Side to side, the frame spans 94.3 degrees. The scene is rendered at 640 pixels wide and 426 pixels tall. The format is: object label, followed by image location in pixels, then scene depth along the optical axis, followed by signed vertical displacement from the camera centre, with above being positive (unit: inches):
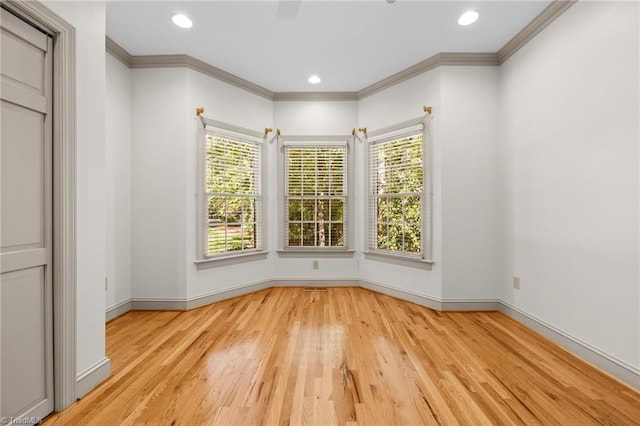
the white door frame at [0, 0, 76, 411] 63.7 -2.4
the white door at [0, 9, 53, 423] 55.0 -1.6
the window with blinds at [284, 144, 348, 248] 168.1 +10.1
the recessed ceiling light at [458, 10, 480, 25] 104.1 +70.1
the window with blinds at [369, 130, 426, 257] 142.5 +9.5
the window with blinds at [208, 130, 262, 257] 141.7 +9.7
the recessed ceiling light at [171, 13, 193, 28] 105.5 +69.8
